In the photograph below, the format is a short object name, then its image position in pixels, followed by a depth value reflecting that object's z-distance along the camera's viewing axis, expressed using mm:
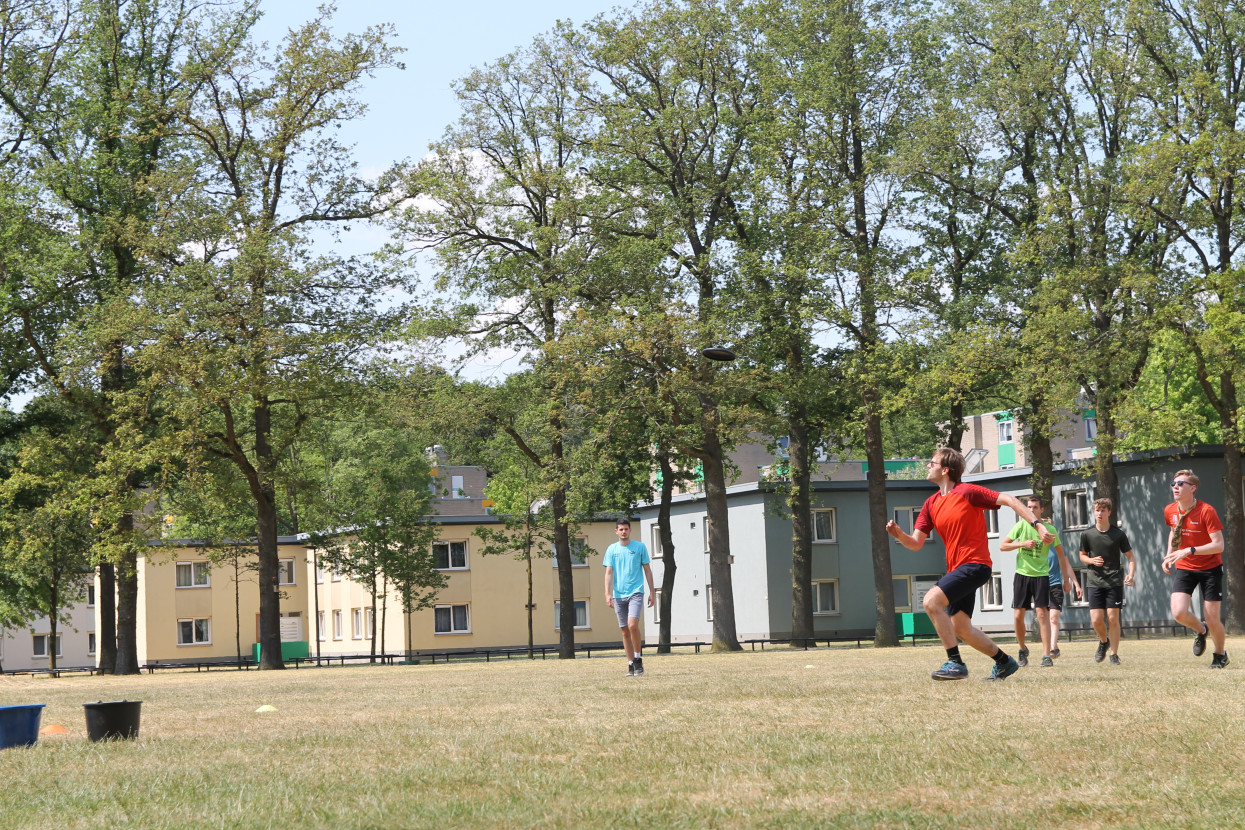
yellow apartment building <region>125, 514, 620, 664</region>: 66062
